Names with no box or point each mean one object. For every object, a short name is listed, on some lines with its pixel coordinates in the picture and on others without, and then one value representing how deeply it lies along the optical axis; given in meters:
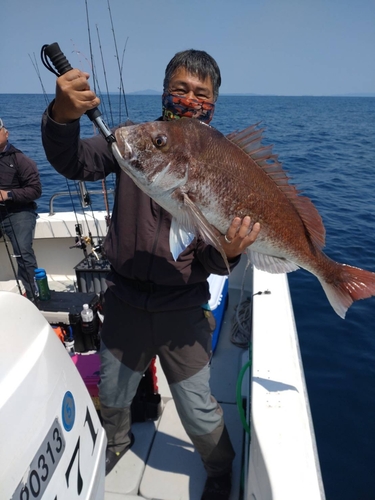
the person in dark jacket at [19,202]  4.46
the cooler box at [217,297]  3.46
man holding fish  1.93
